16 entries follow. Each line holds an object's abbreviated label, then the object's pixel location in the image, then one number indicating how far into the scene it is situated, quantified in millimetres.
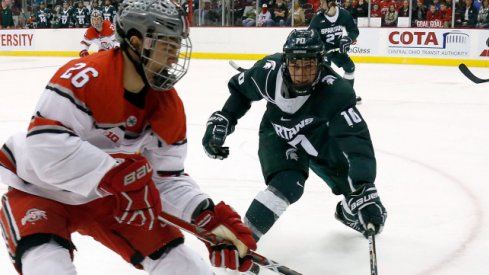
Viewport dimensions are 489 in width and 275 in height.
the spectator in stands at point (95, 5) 13731
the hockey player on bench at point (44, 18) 14539
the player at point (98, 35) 9422
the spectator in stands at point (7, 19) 14711
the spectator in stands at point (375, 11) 11153
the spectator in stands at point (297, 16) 11875
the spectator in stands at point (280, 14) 12047
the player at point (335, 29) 6727
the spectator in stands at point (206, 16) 12773
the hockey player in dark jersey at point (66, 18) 14070
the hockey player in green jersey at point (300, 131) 2469
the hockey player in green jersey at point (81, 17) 13898
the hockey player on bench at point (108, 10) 12602
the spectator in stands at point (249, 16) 12367
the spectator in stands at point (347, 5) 11336
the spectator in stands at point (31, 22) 14602
